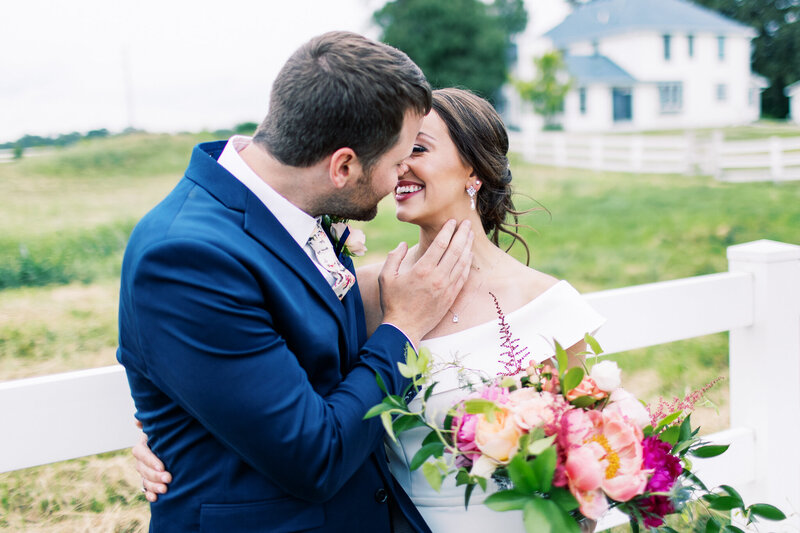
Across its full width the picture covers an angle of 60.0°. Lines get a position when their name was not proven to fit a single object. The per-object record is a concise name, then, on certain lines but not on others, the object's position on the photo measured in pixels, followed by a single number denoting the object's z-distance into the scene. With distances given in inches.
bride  92.6
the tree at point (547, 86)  1521.9
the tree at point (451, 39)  1739.7
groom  57.9
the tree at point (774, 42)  1256.8
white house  1635.1
